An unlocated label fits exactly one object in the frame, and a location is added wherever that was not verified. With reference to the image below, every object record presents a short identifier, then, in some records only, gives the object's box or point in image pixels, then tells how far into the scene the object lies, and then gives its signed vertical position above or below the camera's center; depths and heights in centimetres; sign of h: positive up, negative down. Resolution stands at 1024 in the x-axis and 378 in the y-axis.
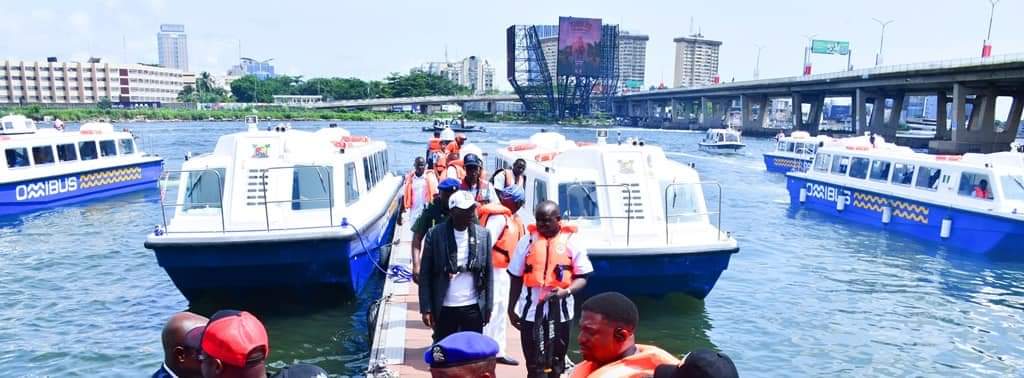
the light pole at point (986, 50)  4538 +408
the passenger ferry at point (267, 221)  929 -180
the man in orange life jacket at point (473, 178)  758 -86
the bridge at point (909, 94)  4644 +146
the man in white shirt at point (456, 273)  524 -134
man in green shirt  659 -117
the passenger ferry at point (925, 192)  1489 -217
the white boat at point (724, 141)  4850 -260
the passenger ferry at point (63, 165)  1953 -228
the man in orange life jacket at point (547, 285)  536 -145
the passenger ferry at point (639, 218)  952 -172
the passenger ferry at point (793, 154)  3341 -243
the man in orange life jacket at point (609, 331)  319 -108
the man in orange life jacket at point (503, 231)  581 -112
